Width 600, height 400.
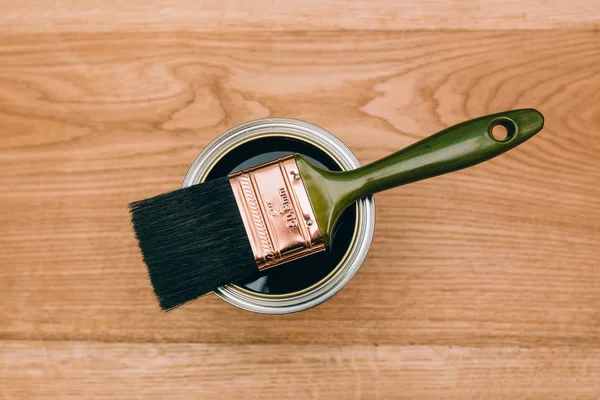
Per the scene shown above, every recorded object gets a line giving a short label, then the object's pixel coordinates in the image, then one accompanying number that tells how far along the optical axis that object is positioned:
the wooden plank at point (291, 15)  0.57
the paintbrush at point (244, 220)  0.42
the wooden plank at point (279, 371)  0.54
